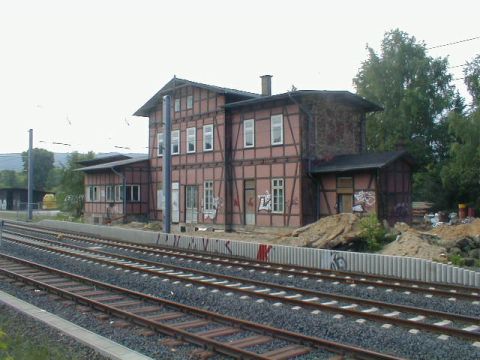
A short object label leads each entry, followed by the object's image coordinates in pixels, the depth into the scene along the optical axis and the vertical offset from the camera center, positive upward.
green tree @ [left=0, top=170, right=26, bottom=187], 103.72 +3.62
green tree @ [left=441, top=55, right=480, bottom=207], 35.72 +2.39
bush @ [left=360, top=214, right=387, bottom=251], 18.55 -1.38
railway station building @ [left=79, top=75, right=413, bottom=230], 25.33 +1.87
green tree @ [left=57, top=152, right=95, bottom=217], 45.78 +0.54
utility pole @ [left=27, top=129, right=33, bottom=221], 42.00 +1.76
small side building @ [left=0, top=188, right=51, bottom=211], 62.38 -0.14
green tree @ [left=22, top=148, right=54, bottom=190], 94.00 +5.67
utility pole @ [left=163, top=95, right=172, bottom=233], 24.44 +1.44
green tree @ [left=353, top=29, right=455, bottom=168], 45.41 +8.79
